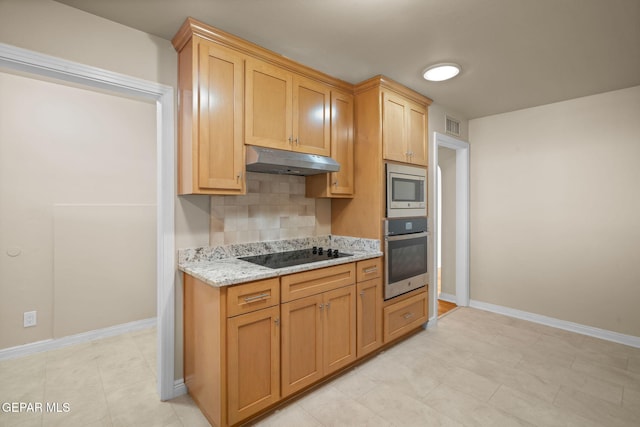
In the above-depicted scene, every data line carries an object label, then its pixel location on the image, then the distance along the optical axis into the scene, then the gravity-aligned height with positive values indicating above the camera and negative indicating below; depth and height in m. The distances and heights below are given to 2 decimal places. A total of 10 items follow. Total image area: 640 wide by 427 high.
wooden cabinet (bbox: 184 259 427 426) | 1.71 -0.80
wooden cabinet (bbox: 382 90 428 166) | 2.77 +0.83
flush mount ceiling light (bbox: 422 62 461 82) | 2.47 +1.21
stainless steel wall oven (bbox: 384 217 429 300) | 2.75 -0.39
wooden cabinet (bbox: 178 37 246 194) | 1.89 +0.62
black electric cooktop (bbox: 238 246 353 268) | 2.14 -0.35
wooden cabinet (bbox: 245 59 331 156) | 2.13 +0.80
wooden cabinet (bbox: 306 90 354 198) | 2.67 +0.54
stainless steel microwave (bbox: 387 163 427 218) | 2.79 +0.23
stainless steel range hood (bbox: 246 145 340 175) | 2.05 +0.38
